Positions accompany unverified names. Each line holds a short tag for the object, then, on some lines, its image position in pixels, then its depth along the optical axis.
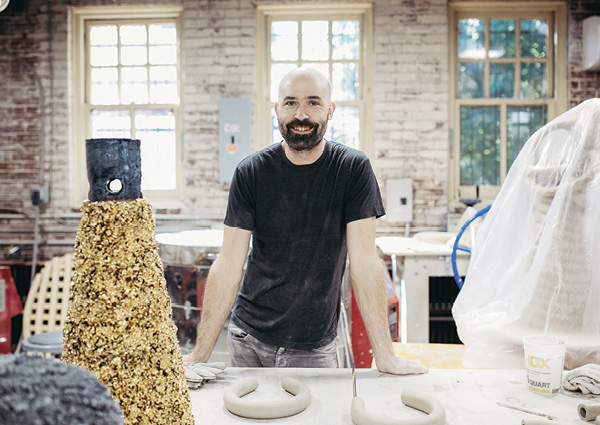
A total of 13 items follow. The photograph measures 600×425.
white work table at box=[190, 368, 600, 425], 1.03
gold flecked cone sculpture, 0.69
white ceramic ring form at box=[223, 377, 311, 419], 1.02
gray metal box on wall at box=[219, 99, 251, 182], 4.75
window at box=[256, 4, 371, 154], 4.86
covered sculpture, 1.54
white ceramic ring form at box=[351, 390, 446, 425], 0.94
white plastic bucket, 1.14
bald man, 1.67
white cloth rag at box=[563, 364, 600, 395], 1.13
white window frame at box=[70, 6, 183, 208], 4.92
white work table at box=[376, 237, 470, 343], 3.46
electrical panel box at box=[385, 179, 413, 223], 4.71
